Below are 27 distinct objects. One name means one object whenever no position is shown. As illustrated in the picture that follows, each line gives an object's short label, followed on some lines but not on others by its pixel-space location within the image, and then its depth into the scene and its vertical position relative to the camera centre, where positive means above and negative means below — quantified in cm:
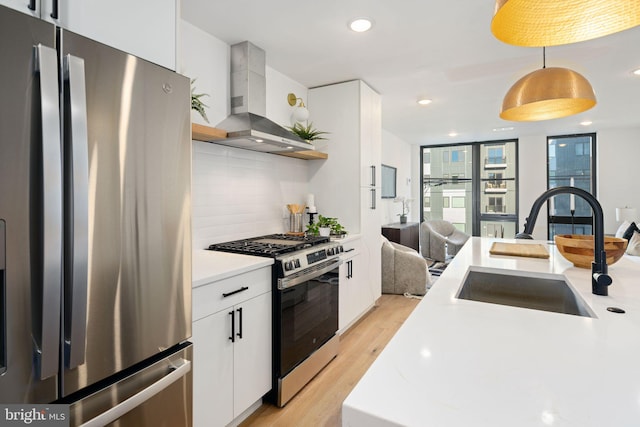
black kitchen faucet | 115 -14
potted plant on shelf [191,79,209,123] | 202 +66
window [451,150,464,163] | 713 +119
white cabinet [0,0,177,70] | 96 +64
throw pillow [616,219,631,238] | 473 -27
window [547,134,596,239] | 610 +69
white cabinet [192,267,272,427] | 157 -71
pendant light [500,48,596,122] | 166 +63
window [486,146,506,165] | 679 +114
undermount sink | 146 -38
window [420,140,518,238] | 674 +55
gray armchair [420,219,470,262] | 608 -54
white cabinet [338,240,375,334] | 298 -74
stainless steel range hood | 235 +83
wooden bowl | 145 -18
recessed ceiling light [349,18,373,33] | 216 +125
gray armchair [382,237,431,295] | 426 -80
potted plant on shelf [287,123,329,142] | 311 +75
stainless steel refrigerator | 84 -5
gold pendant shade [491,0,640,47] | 96 +60
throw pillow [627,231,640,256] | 387 -42
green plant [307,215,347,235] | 301 -14
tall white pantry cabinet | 325 +41
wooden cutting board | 189 -24
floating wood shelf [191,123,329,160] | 197 +49
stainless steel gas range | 203 -64
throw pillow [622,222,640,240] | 431 -27
